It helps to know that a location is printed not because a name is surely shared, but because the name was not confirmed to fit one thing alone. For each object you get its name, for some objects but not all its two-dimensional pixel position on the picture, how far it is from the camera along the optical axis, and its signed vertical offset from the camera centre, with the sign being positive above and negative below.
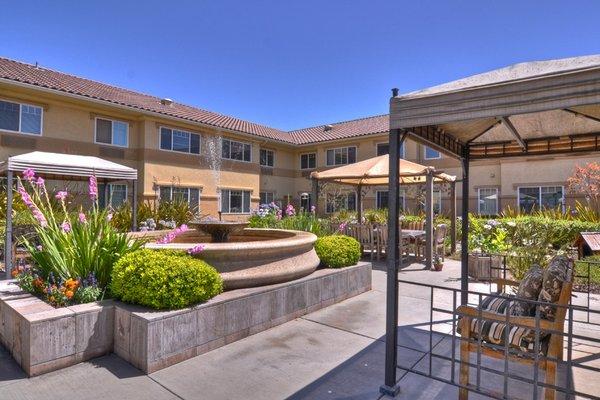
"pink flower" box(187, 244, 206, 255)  4.77 -0.56
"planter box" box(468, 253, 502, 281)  8.26 -1.26
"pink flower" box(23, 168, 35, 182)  4.79 +0.39
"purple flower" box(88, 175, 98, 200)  4.84 +0.23
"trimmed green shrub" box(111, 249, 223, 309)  3.97 -0.84
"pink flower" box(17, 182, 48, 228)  4.44 -0.06
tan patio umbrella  9.63 +1.04
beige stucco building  15.07 +3.11
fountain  4.94 -0.71
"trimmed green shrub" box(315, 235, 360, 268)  6.64 -0.80
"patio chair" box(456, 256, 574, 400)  2.77 -0.96
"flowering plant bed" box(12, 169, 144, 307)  4.36 -0.64
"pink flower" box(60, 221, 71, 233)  4.73 -0.28
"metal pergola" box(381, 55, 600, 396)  2.53 +0.89
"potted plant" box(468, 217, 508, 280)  8.33 -0.94
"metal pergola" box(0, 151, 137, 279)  7.65 +0.92
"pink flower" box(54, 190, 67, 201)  4.86 +0.13
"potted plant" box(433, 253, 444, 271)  9.38 -1.40
